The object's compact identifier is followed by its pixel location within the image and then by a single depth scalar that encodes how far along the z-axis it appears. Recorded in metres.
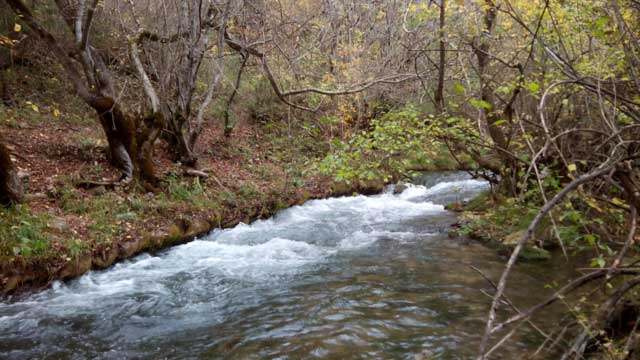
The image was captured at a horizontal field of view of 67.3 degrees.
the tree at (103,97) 9.06
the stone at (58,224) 7.78
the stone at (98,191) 9.51
